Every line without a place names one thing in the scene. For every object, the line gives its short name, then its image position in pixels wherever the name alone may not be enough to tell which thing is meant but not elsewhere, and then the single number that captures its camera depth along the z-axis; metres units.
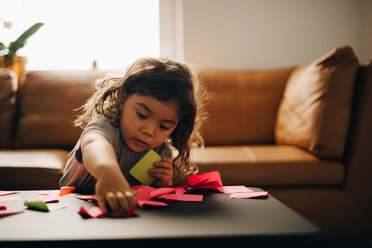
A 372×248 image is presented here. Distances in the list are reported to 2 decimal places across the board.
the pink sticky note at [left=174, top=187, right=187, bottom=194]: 0.77
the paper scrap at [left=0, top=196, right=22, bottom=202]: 0.69
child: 0.94
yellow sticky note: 0.87
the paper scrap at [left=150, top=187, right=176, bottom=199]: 0.69
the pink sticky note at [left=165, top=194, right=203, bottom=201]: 0.68
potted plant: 2.36
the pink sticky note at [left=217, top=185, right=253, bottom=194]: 0.78
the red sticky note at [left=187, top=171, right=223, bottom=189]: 0.83
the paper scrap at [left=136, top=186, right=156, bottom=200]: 0.68
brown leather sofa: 1.52
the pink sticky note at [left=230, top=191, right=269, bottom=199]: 0.70
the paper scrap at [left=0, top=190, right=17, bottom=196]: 0.76
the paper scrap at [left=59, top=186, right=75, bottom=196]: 0.76
